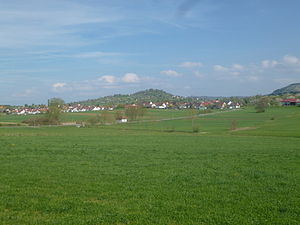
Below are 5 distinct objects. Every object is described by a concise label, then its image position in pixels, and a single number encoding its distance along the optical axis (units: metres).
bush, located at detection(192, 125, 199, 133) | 71.62
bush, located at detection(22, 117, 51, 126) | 96.23
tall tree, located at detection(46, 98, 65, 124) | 97.25
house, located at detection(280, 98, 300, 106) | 172.70
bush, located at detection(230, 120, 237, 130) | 77.39
